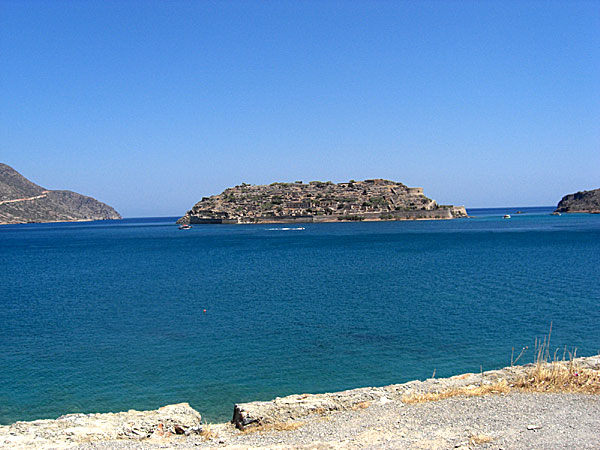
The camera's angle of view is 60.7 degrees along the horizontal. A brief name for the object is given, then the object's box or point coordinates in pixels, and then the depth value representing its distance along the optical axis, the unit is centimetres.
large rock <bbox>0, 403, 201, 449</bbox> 905
